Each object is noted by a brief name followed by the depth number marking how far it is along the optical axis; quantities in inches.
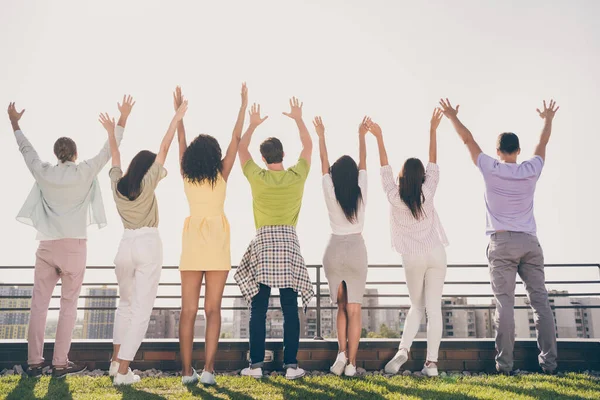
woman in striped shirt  176.4
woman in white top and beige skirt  172.1
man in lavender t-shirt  175.9
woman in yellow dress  160.2
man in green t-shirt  164.7
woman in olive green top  160.9
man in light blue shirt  170.1
